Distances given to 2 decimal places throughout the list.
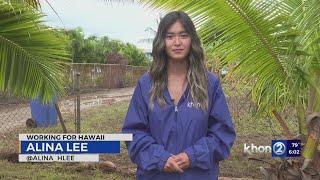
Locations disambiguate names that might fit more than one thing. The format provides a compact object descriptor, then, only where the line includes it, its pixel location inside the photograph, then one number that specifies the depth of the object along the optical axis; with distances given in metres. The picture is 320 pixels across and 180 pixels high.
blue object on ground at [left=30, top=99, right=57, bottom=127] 10.11
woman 2.70
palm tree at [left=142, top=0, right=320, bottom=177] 3.85
